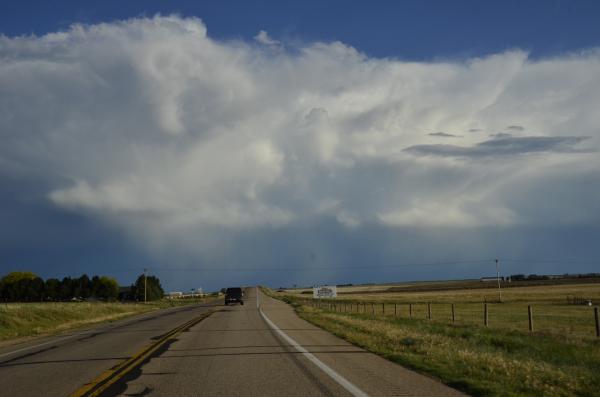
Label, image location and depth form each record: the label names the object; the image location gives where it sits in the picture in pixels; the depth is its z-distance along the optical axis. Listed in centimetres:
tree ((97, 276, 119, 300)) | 15625
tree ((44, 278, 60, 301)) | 15045
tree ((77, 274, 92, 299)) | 15138
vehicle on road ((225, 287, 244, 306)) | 6575
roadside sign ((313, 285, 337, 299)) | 8244
